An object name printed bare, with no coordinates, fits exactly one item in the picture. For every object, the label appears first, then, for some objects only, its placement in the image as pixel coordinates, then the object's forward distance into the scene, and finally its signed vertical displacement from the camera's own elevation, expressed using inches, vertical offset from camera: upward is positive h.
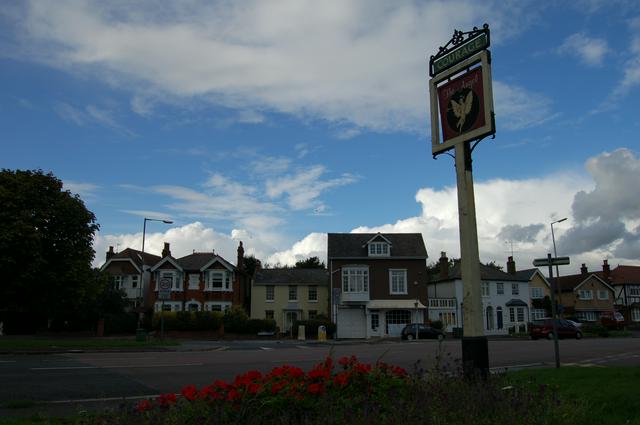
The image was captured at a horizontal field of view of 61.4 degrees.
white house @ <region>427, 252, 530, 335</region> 1996.8 +81.1
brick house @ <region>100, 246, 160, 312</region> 2190.0 +184.4
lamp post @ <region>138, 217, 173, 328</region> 1620.6 +125.9
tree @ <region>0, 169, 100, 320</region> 1027.3 +145.3
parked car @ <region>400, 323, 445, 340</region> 1640.0 -38.4
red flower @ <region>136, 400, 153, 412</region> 189.5 -30.6
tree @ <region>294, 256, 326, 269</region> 3354.3 +348.2
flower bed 186.1 -31.2
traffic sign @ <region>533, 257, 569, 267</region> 543.1 +57.8
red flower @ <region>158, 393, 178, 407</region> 193.2 -28.9
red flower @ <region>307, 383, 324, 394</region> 199.5 -25.4
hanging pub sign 374.3 +160.9
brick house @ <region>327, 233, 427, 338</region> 1879.9 +115.2
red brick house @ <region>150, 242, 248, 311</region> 2049.7 +132.1
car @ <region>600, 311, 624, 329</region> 2219.5 -7.3
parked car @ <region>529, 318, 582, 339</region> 1526.8 -30.2
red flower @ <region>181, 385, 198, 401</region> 196.1 -26.8
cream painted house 2069.4 +77.1
